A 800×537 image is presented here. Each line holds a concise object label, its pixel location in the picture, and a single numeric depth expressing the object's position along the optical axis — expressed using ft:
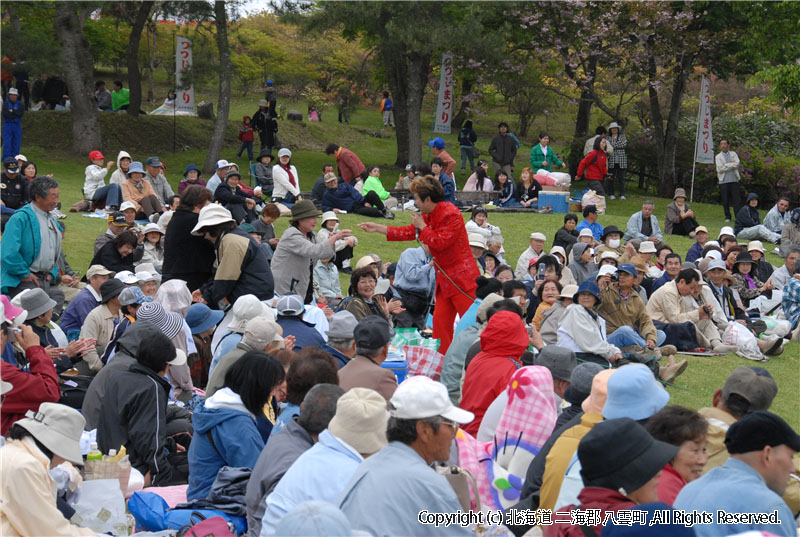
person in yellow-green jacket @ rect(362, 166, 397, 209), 54.70
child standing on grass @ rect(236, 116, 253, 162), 74.33
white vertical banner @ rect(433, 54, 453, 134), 73.00
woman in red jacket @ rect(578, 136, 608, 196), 65.41
